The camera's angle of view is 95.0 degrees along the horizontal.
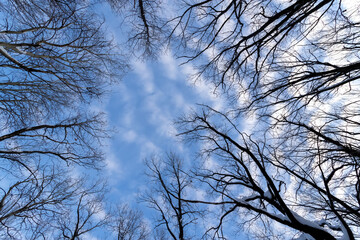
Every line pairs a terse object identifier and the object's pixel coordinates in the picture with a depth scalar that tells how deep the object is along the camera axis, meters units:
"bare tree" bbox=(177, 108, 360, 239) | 3.82
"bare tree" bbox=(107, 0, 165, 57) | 4.76
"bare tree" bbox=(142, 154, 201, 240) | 8.16
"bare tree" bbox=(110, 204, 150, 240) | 10.77
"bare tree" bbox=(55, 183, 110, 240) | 8.88
